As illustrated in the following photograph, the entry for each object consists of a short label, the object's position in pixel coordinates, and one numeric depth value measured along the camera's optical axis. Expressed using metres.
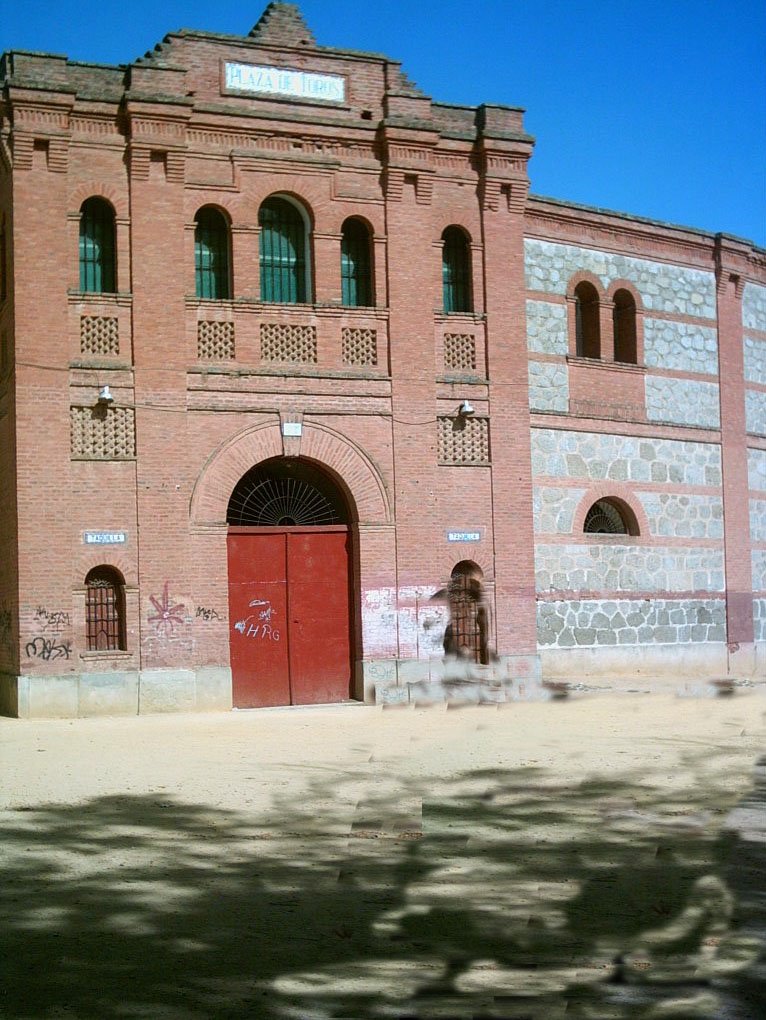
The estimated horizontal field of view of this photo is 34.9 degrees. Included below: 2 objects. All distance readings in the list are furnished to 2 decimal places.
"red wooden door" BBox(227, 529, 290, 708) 18.67
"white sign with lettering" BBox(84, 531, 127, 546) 17.64
